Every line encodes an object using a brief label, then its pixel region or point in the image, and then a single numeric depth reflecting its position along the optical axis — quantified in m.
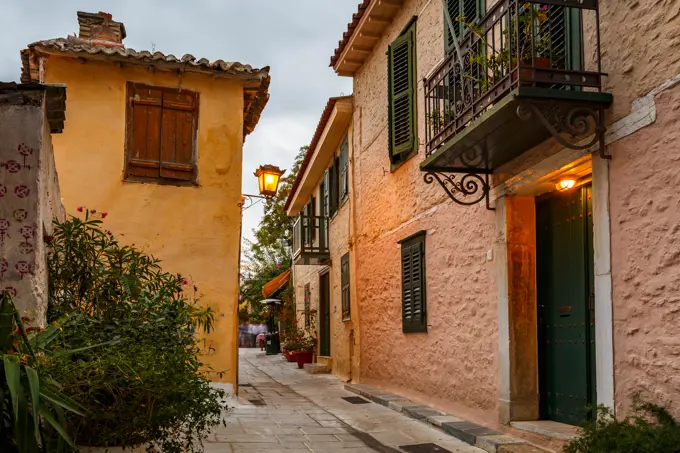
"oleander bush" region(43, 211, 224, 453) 4.48
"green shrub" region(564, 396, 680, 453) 4.12
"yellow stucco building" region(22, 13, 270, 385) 9.51
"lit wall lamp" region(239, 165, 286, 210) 12.43
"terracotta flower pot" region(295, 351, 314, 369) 17.47
